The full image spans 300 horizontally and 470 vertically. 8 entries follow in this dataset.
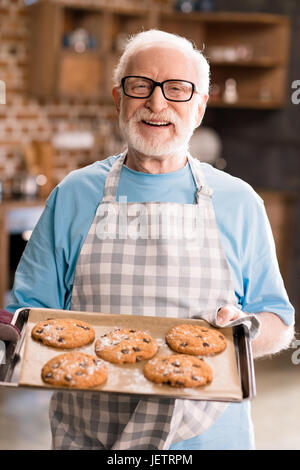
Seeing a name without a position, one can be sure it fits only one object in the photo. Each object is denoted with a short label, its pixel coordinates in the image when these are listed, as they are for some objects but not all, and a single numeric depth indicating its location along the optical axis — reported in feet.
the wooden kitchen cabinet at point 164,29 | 15.98
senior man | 5.22
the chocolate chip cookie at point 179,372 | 4.67
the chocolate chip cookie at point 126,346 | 5.06
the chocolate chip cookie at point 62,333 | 5.09
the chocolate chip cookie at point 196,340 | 5.05
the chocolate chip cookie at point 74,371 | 4.60
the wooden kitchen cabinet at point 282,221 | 17.70
